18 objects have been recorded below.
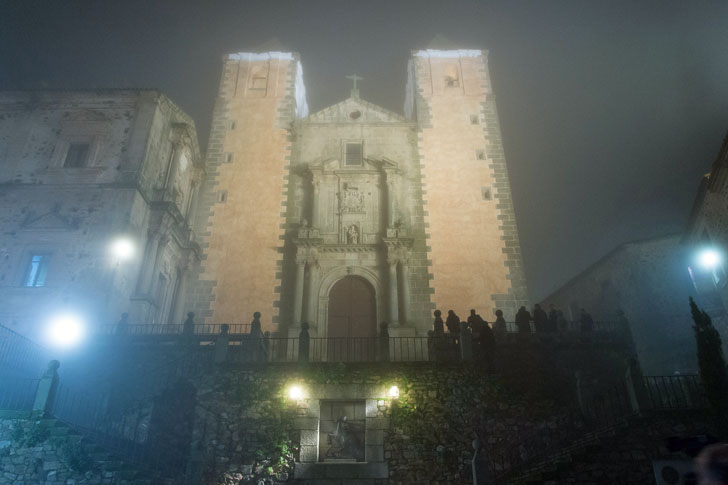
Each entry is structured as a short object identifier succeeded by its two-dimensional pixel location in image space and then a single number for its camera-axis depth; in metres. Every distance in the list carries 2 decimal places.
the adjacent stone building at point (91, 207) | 17.45
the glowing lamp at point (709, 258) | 17.95
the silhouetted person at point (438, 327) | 15.21
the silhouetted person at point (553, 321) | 16.03
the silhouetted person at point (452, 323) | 15.55
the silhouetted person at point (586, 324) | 15.69
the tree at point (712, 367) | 11.60
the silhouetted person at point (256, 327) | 16.16
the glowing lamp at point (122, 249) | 18.14
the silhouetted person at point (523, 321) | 16.05
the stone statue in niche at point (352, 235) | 21.37
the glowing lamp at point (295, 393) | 13.23
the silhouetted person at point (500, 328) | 14.91
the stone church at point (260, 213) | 18.47
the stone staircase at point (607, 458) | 10.81
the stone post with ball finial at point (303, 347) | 13.90
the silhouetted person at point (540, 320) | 16.00
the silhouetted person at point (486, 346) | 13.89
